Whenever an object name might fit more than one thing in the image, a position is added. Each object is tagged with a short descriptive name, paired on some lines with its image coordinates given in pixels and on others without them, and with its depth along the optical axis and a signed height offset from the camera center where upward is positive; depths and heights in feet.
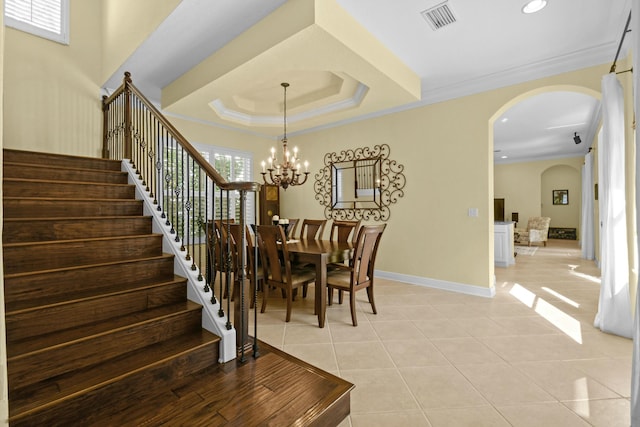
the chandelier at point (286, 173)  13.35 +1.85
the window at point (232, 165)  17.92 +3.10
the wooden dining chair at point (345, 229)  13.04 -0.69
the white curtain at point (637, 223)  4.40 -0.16
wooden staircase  4.91 -2.42
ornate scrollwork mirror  15.88 +1.71
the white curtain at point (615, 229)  8.83 -0.50
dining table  9.62 -1.51
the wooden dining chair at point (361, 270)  9.73 -1.97
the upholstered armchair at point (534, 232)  28.37 -1.89
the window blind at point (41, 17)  12.07 +8.36
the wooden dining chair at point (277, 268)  9.82 -1.91
